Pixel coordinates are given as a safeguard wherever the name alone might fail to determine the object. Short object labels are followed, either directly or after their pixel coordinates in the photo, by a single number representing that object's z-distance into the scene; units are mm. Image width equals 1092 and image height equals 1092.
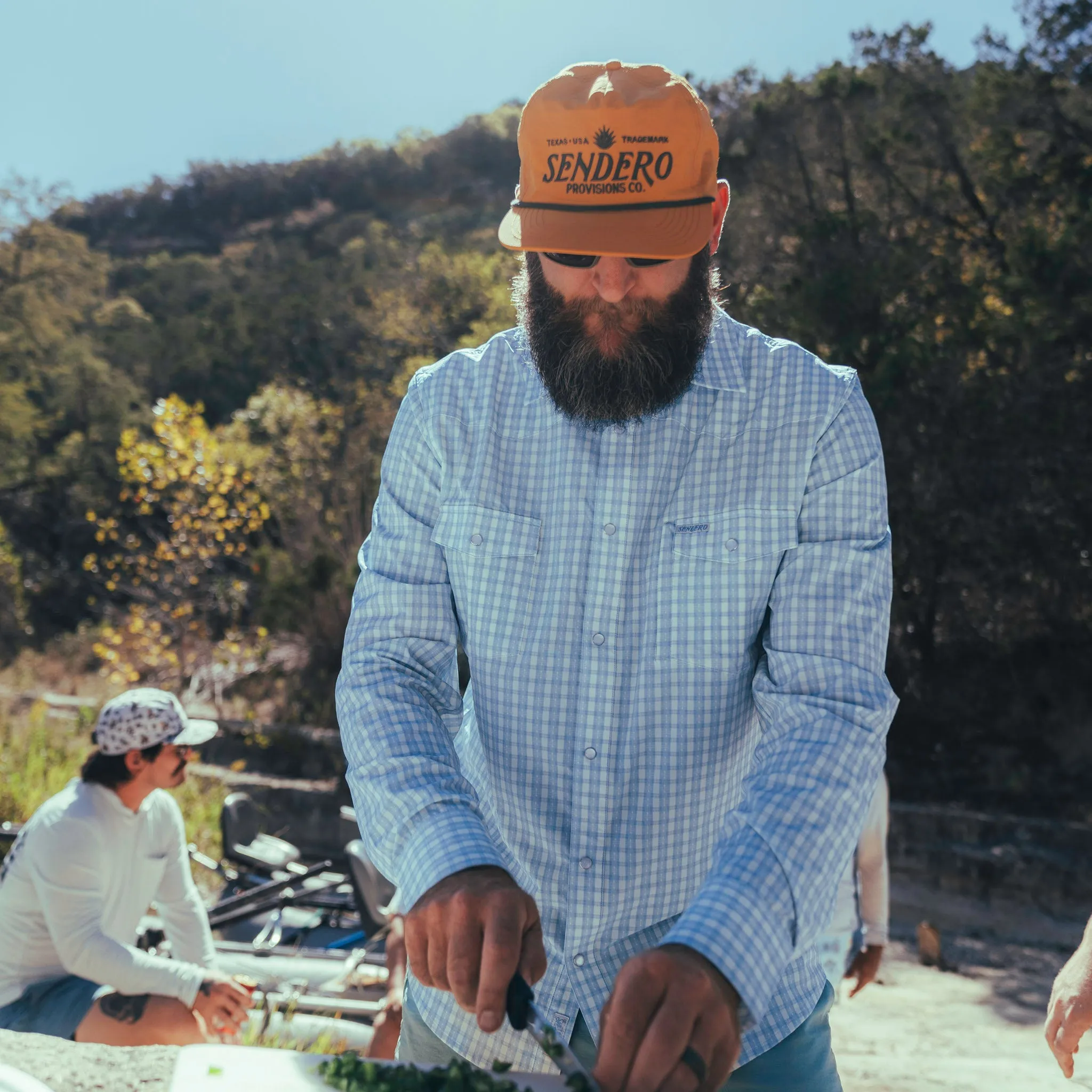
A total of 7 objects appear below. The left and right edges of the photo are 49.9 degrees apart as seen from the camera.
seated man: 3578
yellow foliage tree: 12266
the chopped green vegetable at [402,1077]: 1257
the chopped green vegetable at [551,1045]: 1189
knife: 1150
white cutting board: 1232
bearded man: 1327
